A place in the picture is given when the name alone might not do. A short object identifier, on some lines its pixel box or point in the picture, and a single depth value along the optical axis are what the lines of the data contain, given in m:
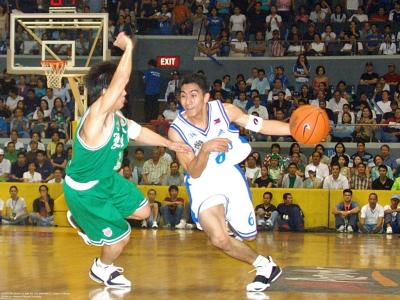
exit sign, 25.20
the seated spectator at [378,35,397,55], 24.25
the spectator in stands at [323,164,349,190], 18.83
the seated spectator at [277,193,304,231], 18.28
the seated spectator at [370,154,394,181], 19.03
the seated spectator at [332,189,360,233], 18.17
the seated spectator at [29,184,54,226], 19.00
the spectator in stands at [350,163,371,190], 18.95
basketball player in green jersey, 8.11
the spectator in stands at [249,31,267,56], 24.92
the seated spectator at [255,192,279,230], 18.27
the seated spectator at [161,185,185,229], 18.64
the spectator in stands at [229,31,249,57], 25.03
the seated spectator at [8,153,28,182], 20.52
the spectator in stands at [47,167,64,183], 19.89
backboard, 18.50
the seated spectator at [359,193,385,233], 18.02
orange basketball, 9.00
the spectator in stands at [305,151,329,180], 19.33
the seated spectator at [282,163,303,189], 19.16
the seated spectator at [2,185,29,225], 19.27
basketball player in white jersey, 8.63
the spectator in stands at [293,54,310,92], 23.61
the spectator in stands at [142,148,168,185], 19.88
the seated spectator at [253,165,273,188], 19.00
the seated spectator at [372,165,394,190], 18.80
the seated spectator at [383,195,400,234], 17.98
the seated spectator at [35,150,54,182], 20.36
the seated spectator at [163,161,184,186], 19.52
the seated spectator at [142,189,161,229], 18.56
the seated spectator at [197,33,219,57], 25.05
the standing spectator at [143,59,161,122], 24.03
